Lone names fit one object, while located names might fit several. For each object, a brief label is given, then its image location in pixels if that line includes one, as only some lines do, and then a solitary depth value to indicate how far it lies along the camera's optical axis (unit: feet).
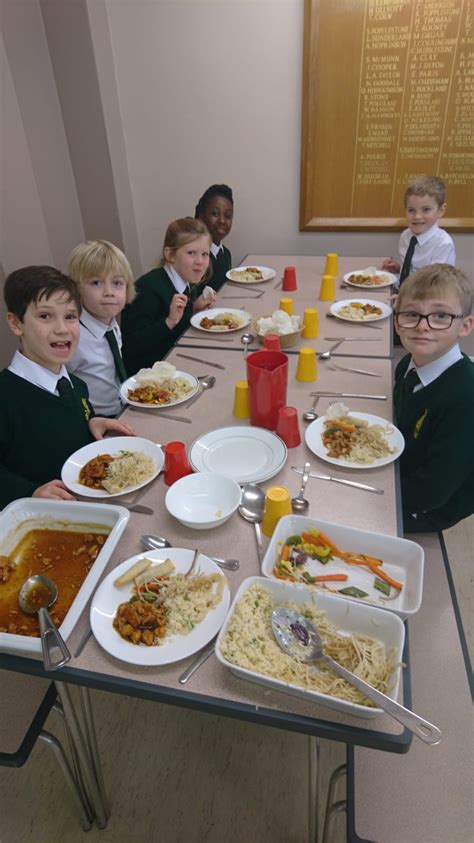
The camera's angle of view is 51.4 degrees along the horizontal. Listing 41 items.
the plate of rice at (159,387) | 5.88
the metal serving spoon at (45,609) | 2.96
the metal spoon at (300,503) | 4.13
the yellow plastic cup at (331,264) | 9.90
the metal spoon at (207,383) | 6.17
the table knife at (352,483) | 4.33
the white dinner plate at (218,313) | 7.83
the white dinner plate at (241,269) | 9.99
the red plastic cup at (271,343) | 6.17
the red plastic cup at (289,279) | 9.25
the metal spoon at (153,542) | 3.78
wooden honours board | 10.23
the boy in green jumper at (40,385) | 5.15
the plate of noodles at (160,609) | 3.04
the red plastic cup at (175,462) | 4.44
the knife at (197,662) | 2.92
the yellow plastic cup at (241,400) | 5.39
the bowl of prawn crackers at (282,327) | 7.04
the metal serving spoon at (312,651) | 2.45
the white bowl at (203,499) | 3.95
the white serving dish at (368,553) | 3.38
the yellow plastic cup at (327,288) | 8.76
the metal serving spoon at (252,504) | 4.07
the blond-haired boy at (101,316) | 6.66
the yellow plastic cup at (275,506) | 3.80
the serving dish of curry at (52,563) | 3.38
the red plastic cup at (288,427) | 4.85
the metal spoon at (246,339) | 7.32
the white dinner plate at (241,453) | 4.66
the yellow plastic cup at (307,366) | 6.12
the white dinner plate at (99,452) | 4.42
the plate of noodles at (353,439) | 4.66
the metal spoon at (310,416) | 5.36
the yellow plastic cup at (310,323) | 7.37
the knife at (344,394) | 5.86
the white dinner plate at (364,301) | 7.91
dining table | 2.75
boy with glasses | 4.78
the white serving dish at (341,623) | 2.66
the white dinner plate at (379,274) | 9.26
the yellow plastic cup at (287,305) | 7.98
